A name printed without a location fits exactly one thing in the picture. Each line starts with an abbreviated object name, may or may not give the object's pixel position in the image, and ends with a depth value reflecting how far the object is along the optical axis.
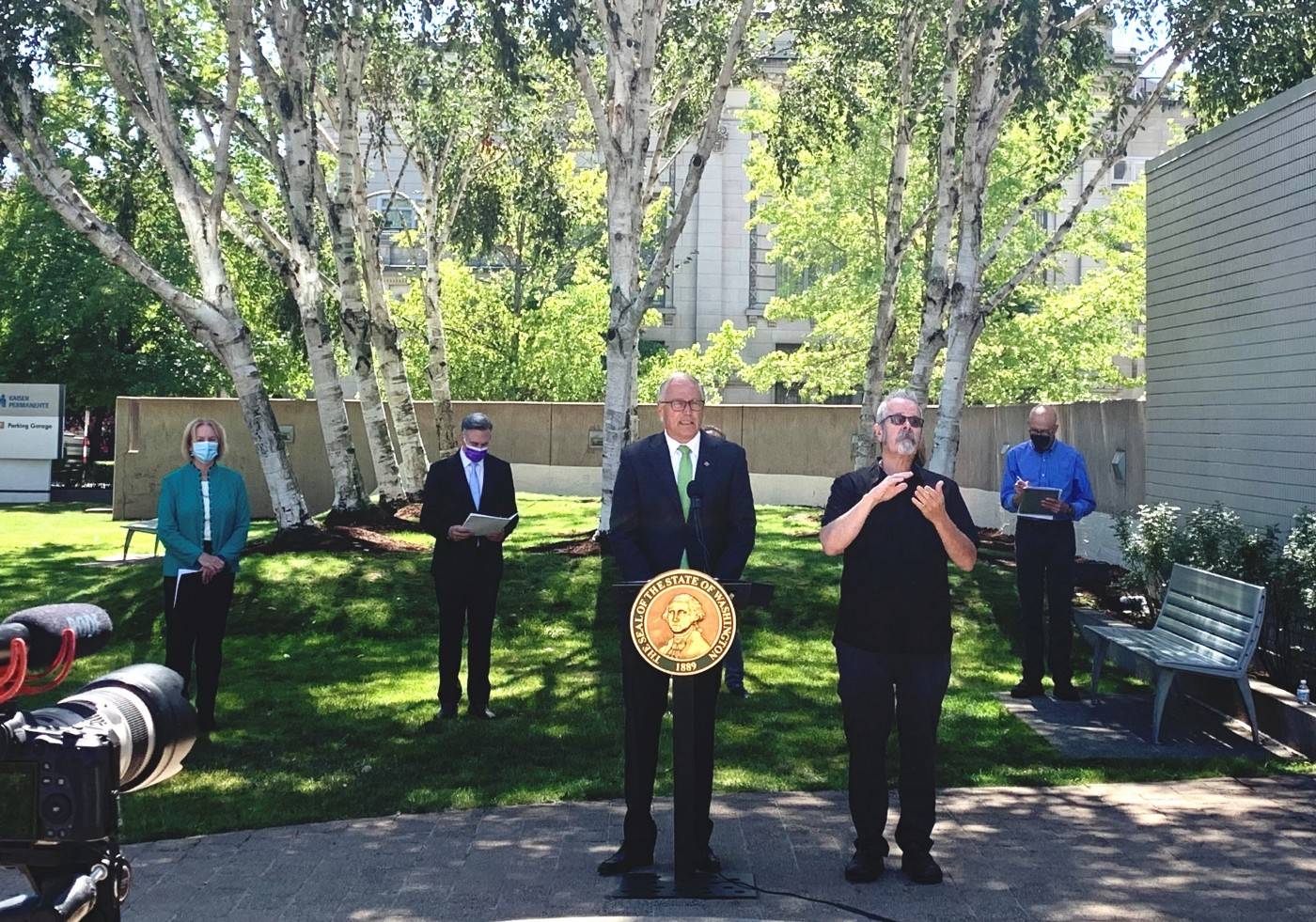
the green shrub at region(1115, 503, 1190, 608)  12.38
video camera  3.59
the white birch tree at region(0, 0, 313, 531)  16.88
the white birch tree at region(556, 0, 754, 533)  16.62
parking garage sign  30.86
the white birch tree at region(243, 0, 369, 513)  18.19
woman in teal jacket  9.60
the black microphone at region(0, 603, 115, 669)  3.59
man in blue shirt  10.67
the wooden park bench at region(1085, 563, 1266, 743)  9.34
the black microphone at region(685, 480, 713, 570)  6.76
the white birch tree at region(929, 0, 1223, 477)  16.70
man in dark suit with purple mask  10.11
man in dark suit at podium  6.63
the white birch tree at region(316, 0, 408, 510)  19.86
